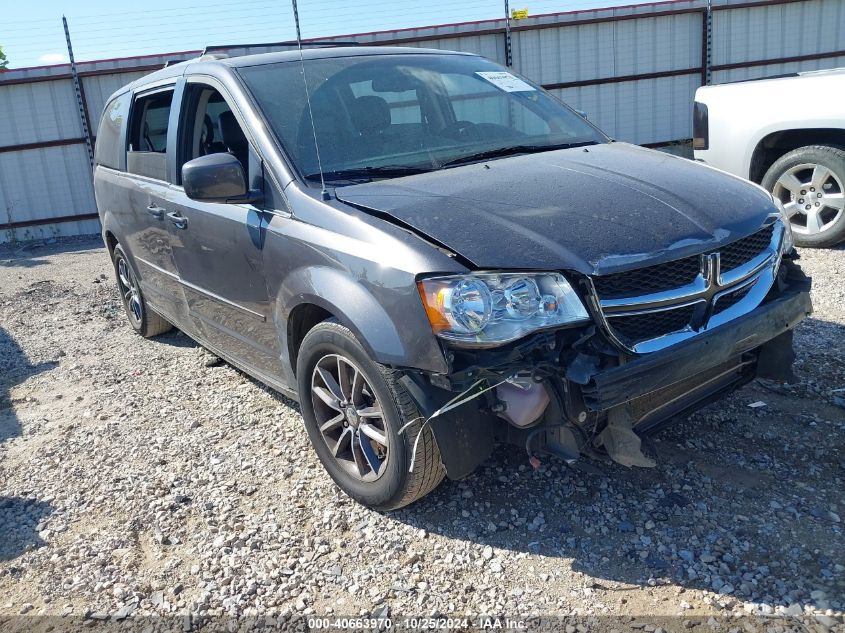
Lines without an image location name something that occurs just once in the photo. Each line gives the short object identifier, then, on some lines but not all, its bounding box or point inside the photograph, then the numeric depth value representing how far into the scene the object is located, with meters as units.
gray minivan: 2.53
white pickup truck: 6.37
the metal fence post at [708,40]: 13.64
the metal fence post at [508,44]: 13.16
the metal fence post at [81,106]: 12.62
